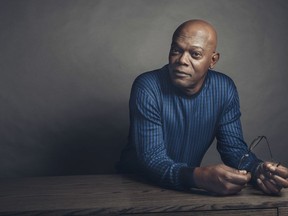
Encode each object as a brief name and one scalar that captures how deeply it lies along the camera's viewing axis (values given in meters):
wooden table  1.52
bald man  1.73
